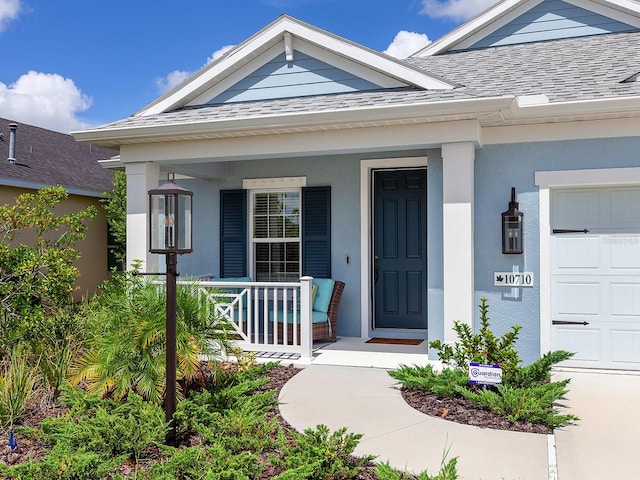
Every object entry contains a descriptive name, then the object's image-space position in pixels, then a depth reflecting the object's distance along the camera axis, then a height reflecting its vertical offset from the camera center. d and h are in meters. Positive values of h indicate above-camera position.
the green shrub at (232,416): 3.92 -1.33
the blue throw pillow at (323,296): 7.90 -0.73
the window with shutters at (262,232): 8.89 +0.19
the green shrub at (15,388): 4.68 -1.23
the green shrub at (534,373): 5.21 -1.20
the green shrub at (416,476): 3.16 -1.31
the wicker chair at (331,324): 7.73 -1.12
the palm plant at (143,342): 4.80 -0.86
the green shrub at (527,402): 4.42 -1.30
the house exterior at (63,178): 11.79 +1.50
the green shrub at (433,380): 5.09 -1.28
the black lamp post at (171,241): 4.16 +0.02
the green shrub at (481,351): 5.18 -1.02
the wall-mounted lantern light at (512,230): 6.42 +0.15
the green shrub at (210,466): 3.31 -1.35
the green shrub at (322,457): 3.32 -1.32
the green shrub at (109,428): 3.90 -1.33
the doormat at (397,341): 7.89 -1.39
